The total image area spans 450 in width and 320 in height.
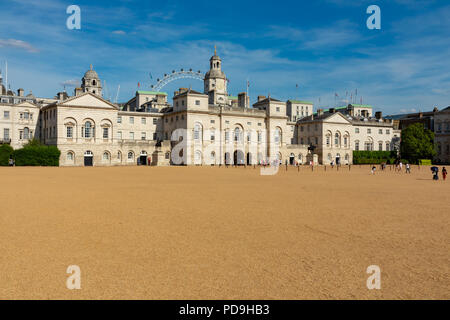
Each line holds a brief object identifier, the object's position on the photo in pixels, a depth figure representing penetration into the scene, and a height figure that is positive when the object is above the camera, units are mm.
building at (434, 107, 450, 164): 87738 +5055
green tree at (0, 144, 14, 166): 53812 +525
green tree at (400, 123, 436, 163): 77625 +2696
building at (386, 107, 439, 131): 94188 +9669
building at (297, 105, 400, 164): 82000 +5091
